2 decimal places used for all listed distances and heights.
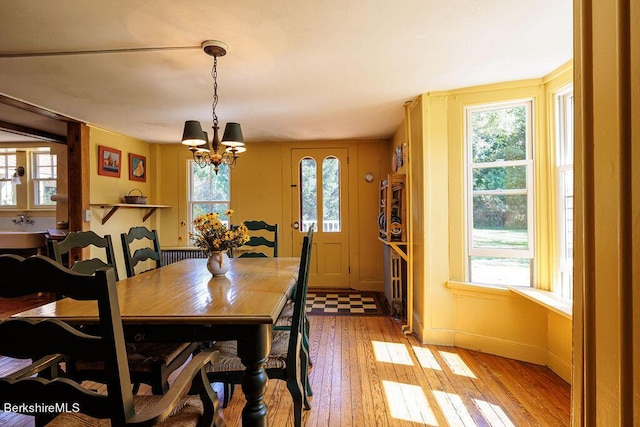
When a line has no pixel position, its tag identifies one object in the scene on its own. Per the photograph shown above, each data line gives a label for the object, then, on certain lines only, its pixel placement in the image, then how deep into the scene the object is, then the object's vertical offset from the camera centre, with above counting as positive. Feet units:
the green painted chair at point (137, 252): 7.71 -0.84
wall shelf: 13.44 +0.49
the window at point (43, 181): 18.37 +2.07
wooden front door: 16.49 +0.39
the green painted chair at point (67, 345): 2.67 -1.08
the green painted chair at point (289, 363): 5.24 -2.39
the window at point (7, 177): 18.49 +2.33
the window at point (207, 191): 16.94 +1.34
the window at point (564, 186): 7.73 +0.65
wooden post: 12.55 +1.67
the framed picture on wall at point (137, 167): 15.54 +2.42
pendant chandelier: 6.80 +1.75
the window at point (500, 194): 8.71 +0.55
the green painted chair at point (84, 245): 6.05 -0.54
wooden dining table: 4.34 -1.32
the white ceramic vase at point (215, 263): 6.87 -0.96
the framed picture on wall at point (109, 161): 13.62 +2.40
